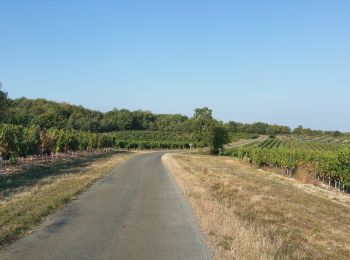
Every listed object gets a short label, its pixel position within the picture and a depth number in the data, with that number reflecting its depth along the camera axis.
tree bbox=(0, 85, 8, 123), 36.25
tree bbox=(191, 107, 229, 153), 95.94
